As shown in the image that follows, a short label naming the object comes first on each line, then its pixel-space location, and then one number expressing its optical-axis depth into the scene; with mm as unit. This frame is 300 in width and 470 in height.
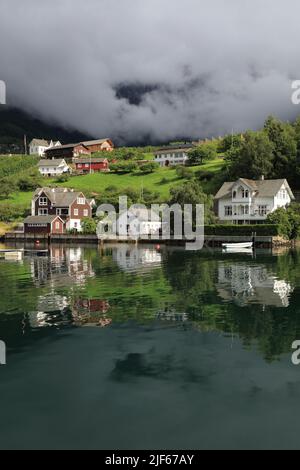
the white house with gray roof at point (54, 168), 176375
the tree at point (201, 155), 159675
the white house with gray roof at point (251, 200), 100812
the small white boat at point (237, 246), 77875
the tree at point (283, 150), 123750
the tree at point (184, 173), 142200
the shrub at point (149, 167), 158000
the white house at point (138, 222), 107625
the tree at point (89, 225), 108538
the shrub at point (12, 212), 120812
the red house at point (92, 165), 173375
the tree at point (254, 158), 121938
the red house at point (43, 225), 110500
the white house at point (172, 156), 177250
